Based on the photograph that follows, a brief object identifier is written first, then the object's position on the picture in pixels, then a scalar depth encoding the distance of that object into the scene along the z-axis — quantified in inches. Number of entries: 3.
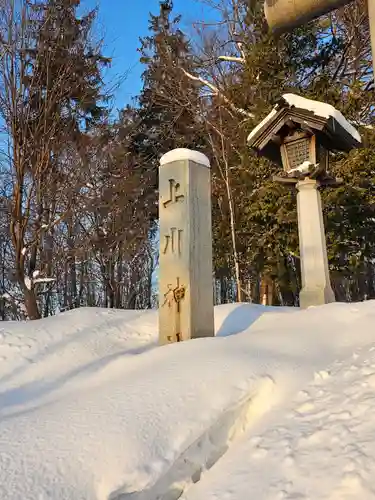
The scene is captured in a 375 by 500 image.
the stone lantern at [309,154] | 271.3
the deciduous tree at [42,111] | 338.6
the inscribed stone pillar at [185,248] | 180.4
